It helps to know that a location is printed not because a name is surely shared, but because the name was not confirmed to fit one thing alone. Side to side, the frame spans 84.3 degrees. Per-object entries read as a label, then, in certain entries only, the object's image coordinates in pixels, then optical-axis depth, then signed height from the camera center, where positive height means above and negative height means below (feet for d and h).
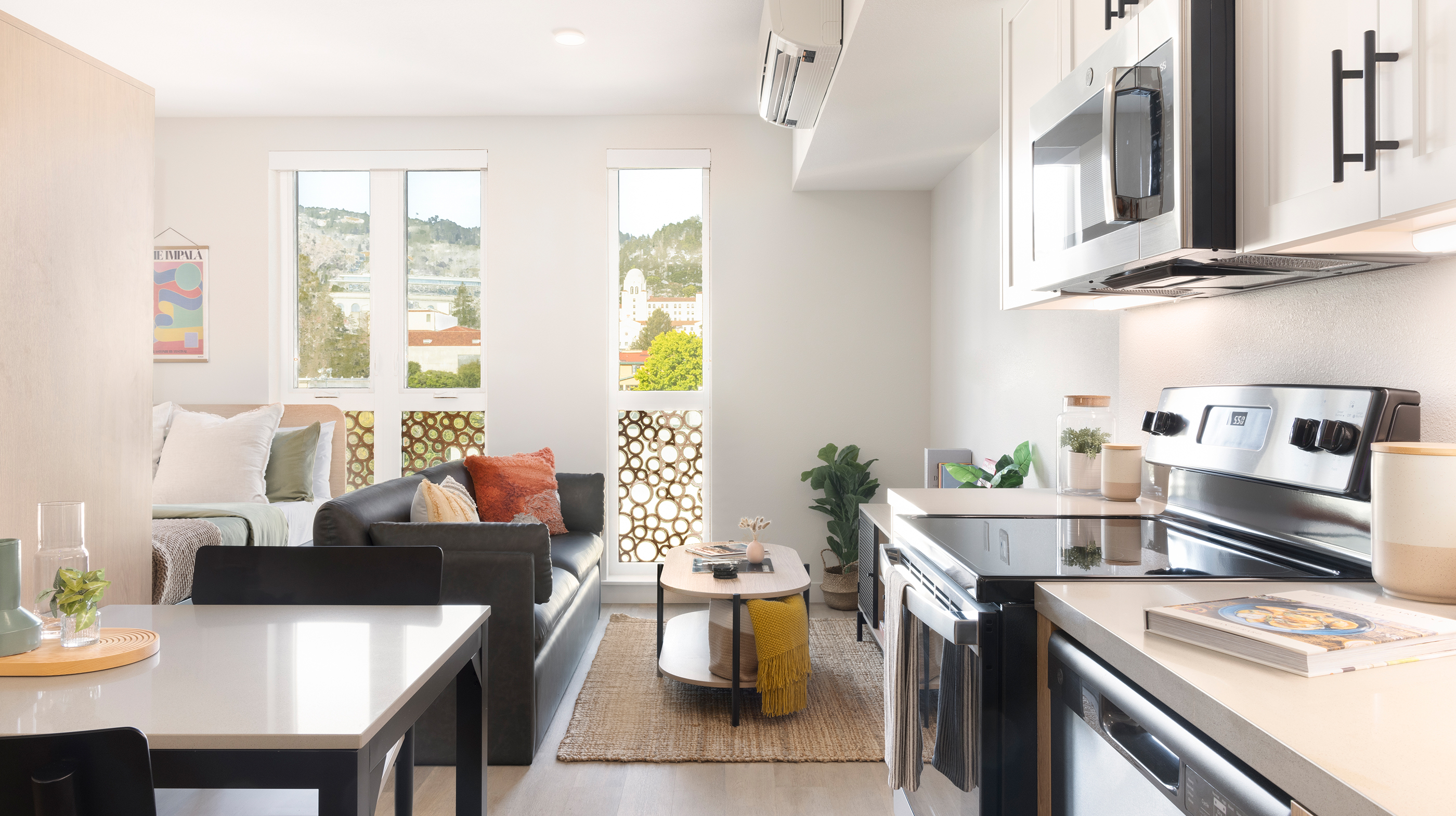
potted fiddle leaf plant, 13.94 -1.84
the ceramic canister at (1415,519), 3.38 -0.51
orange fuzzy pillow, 12.40 -1.41
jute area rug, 8.43 -3.66
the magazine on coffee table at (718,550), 10.77 -2.04
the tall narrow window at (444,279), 14.97 +2.29
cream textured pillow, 9.56 -1.26
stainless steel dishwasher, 2.46 -1.30
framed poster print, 14.92 +1.82
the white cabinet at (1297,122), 3.33 +1.28
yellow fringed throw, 9.01 -2.89
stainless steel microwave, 4.09 +1.44
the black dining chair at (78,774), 2.60 -1.22
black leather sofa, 8.09 -1.95
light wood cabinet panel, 5.32 +0.75
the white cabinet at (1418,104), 2.90 +1.12
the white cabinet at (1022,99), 5.95 +2.41
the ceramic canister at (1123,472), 6.66 -0.60
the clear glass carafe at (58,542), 4.04 -0.71
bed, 10.00 -1.75
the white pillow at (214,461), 12.91 -0.96
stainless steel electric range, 4.06 -0.89
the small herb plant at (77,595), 3.96 -0.96
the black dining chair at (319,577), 5.35 -1.17
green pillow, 13.52 -1.11
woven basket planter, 13.92 -3.25
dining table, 3.11 -1.29
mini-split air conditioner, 8.36 +3.81
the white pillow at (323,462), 14.14 -1.07
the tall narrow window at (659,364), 14.94 +0.70
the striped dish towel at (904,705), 5.31 -2.04
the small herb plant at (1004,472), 9.39 -0.87
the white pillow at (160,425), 13.53 -0.40
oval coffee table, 9.09 -2.15
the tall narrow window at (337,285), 15.05 +2.19
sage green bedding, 11.34 -1.72
